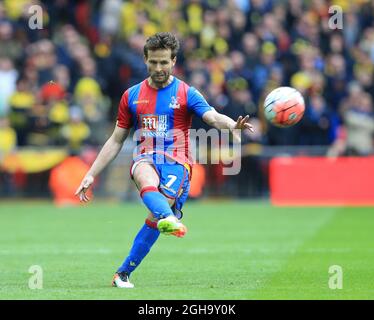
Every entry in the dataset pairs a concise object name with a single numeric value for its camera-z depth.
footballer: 10.00
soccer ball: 10.05
